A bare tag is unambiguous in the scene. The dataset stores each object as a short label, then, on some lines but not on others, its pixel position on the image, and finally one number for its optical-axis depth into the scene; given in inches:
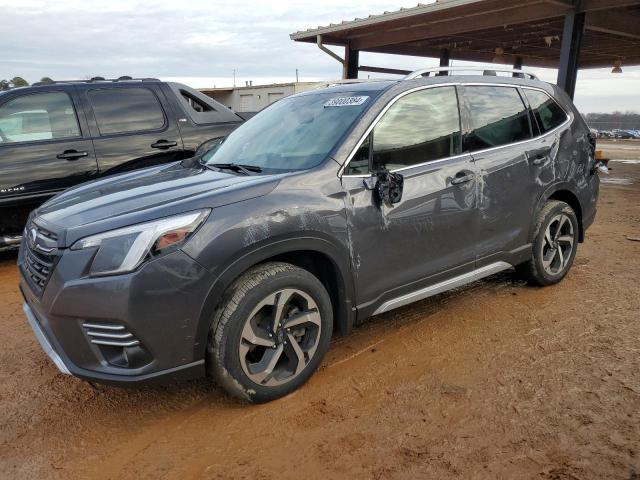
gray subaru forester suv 99.3
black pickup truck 207.2
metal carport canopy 370.0
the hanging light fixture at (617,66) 639.4
